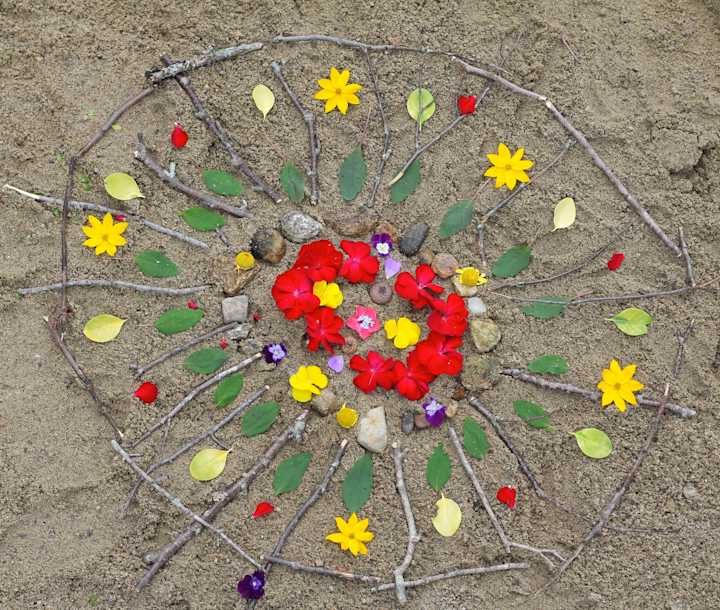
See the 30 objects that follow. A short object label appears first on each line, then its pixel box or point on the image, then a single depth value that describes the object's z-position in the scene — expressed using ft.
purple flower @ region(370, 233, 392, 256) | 7.32
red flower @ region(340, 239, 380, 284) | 7.22
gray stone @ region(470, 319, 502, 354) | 7.23
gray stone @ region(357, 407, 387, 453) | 7.05
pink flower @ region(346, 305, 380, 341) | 7.22
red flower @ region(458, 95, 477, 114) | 7.55
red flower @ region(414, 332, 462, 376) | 7.06
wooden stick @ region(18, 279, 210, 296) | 7.22
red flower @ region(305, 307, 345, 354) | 7.04
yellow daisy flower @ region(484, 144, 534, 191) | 7.41
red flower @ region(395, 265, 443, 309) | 7.19
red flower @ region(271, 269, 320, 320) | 7.03
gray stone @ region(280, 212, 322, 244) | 7.34
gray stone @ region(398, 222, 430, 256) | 7.37
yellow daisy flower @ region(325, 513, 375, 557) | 6.79
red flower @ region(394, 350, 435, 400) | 7.06
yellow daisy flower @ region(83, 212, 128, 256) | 7.17
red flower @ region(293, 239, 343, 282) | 7.13
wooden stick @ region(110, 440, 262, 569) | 6.91
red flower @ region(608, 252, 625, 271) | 7.39
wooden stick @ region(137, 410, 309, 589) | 6.91
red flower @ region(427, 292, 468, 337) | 7.13
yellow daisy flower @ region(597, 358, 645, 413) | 7.17
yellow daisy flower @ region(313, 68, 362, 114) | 7.49
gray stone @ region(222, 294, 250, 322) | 7.18
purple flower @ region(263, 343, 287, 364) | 7.12
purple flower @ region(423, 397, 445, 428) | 7.07
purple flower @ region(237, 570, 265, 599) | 6.76
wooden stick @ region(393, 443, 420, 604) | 6.91
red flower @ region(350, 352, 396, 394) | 7.07
